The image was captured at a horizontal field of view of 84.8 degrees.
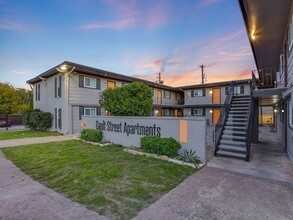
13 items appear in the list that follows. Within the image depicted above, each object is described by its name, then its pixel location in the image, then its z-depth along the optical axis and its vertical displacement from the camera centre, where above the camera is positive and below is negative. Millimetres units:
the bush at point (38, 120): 14680 -884
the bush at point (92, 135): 9542 -1494
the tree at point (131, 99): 8539 +590
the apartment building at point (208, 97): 19766 +1830
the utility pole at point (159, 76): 43219 +9220
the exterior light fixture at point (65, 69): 12297 +3288
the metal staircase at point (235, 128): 6531 -822
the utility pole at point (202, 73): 38250 +8914
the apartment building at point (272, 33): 5839 +3774
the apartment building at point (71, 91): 13109 +1783
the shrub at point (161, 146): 6219 -1433
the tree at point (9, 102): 22245 +1207
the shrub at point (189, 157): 5820 -1759
